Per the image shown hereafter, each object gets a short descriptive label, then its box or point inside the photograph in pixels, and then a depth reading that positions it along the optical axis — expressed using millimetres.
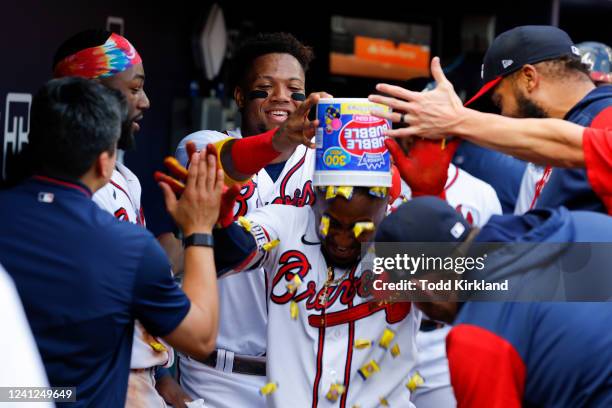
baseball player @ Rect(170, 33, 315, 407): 7191
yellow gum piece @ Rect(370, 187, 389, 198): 6036
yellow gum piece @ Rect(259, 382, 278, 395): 6250
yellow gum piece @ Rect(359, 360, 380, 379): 6199
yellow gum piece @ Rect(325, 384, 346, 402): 6133
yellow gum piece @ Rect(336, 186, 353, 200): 5961
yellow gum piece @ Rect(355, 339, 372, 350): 6211
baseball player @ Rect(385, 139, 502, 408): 6082
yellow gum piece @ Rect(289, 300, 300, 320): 6320
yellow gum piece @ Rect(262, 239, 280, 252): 6242
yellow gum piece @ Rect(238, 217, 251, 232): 6119
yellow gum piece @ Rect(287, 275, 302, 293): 6375
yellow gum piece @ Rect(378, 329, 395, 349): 6242
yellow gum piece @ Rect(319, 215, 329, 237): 6242
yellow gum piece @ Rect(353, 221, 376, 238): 6152
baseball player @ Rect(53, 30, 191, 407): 6324
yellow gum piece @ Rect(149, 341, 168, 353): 6504
